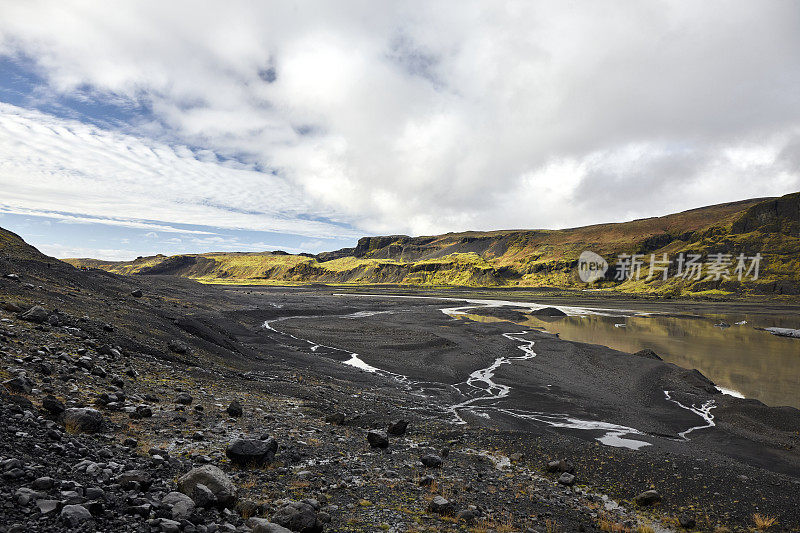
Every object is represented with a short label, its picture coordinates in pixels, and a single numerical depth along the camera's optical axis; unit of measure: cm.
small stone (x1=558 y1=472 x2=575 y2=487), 1079
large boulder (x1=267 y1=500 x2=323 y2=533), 645
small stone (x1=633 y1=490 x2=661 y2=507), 998
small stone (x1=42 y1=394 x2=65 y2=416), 820
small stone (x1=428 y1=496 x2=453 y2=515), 820
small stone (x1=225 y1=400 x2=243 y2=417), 1209
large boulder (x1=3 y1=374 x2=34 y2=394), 872
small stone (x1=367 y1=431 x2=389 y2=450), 1160
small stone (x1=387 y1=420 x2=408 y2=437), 1313
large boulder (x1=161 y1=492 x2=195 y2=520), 600
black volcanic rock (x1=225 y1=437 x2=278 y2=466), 866
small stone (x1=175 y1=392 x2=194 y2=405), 1203
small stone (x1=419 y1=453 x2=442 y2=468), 1079
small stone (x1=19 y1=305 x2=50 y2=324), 1456
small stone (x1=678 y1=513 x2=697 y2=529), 905
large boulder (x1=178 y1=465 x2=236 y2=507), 673
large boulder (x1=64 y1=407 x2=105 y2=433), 791
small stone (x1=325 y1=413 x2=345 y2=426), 1352
